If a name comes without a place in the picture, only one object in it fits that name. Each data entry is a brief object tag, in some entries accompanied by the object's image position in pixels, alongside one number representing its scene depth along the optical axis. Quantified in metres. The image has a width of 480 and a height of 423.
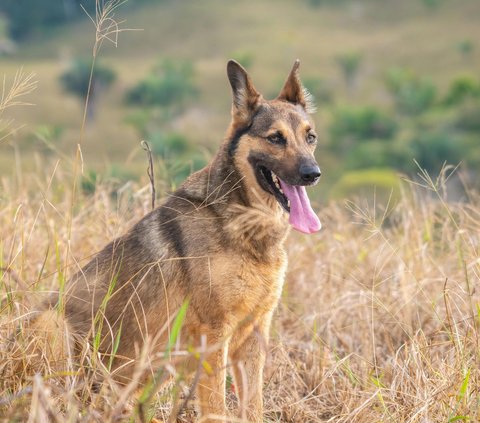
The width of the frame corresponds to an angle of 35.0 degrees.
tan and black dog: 3.91
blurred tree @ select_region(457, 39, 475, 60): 86.19
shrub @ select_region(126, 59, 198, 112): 80.44
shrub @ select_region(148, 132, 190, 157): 63.38
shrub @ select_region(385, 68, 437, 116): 75.31
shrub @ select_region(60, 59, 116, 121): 78.25
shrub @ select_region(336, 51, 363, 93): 83.25
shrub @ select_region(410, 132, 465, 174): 64.00
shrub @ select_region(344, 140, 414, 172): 63.84
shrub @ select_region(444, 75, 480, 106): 74.19
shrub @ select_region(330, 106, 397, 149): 71.12
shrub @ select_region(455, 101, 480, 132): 72.86
